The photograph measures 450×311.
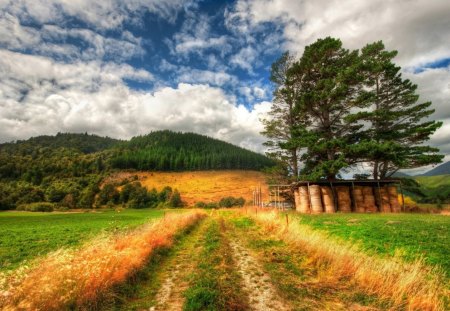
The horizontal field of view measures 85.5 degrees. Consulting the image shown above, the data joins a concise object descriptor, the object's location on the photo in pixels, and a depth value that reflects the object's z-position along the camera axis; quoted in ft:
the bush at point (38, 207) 223.71
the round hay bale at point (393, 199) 88.84
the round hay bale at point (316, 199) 90.02
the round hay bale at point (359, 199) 90.26
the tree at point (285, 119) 106.63
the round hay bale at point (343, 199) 91.14
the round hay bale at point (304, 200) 95.14
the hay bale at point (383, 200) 88.99
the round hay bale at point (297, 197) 100.83
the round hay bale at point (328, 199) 89.20
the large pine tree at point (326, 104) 89.04
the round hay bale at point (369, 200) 89.58
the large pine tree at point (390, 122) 84.99
